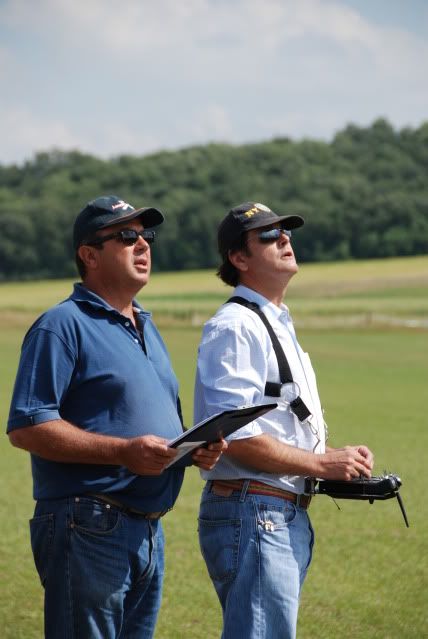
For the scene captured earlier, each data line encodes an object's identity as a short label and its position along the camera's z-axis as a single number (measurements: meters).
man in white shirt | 8.44
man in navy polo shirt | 8.05
